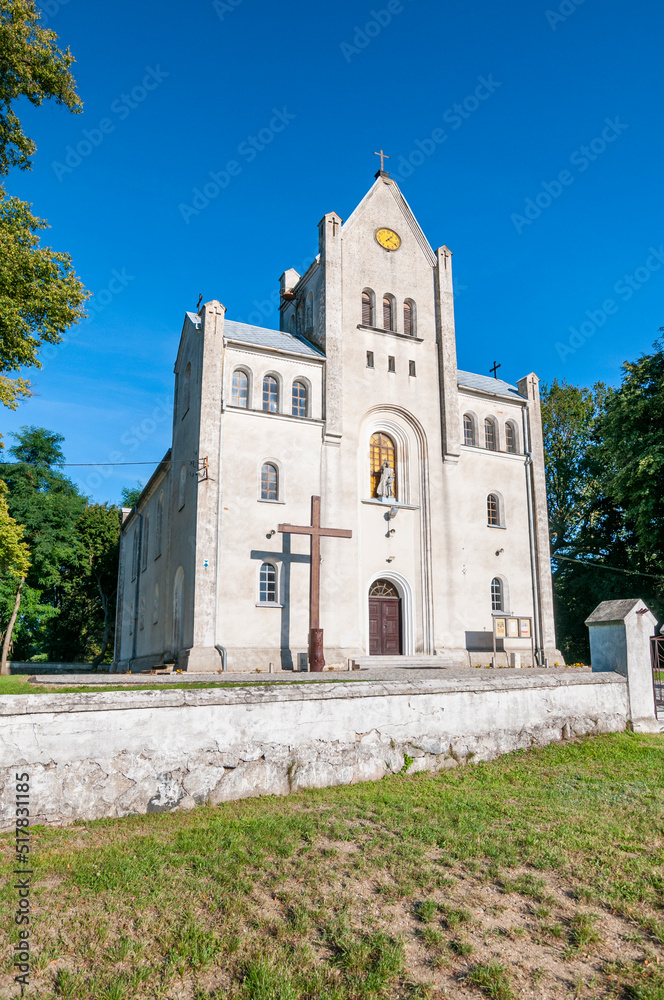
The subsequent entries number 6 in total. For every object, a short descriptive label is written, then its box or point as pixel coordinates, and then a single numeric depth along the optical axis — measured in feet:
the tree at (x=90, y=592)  148.77
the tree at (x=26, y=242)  45.27
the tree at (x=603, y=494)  77.66
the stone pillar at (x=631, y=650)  38.42
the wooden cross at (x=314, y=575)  66.33
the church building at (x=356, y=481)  69.77
